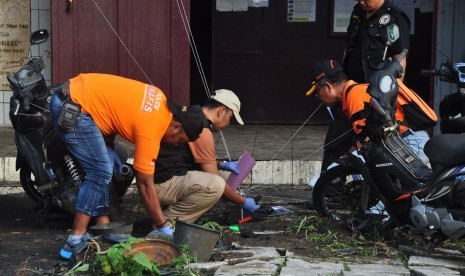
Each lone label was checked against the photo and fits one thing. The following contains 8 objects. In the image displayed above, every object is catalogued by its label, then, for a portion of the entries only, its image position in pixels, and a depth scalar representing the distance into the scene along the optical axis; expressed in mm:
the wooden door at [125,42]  9875
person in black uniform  7125
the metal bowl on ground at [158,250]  5402
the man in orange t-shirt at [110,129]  5742
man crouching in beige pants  6270
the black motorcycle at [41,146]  6562
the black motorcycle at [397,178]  5594
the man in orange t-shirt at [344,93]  6371
